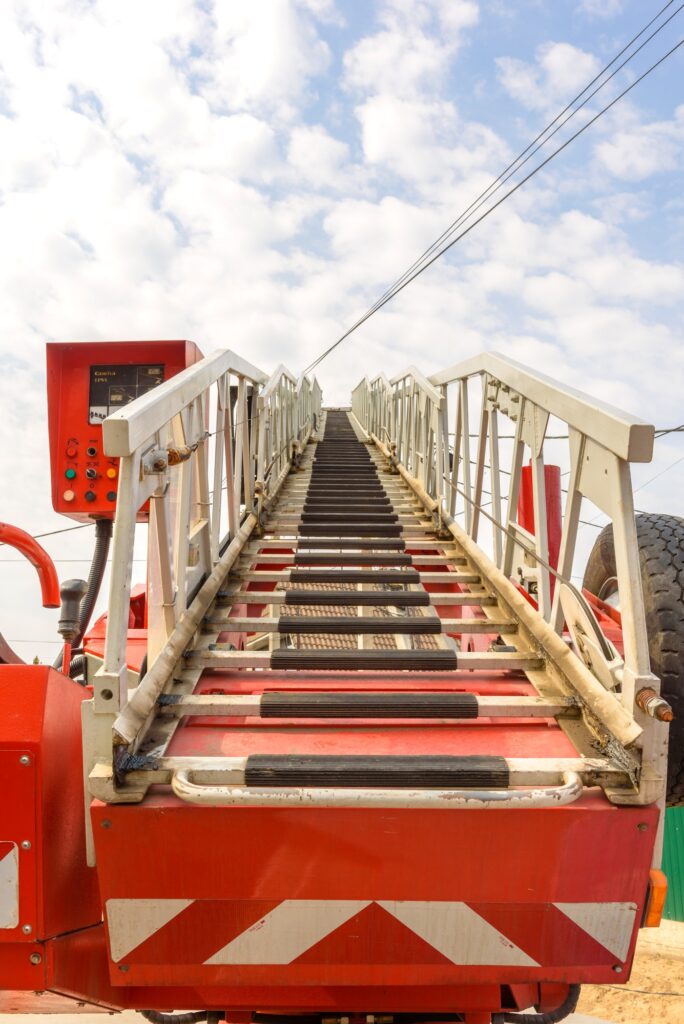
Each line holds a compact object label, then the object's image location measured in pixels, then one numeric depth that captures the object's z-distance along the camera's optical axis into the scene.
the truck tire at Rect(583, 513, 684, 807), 4.17
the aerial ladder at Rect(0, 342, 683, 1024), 2.03
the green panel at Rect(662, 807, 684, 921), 13.39
